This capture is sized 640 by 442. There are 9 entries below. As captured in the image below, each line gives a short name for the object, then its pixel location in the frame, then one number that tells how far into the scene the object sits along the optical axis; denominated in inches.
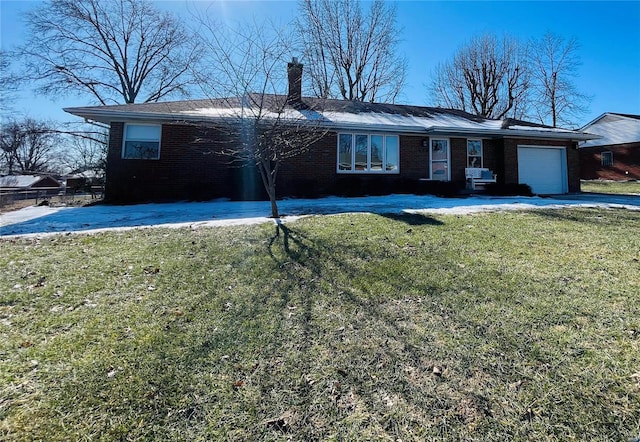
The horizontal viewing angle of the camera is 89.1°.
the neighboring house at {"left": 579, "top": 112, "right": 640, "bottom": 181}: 1017.7
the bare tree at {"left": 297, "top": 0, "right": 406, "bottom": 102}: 928.9
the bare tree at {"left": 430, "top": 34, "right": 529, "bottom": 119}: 1107.3
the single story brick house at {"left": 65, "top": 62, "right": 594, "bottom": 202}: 408.2
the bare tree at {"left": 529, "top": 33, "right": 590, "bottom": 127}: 1214.9
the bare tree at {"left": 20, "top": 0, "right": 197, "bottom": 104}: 837.8
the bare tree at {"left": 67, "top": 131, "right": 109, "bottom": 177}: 767.8
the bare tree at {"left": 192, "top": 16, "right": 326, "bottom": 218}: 266.1
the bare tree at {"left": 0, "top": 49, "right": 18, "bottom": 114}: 815.1
